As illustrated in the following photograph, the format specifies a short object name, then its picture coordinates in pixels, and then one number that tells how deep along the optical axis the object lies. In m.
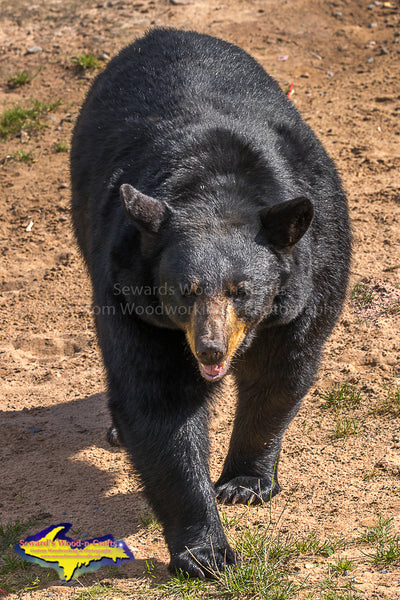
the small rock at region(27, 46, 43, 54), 11.46
